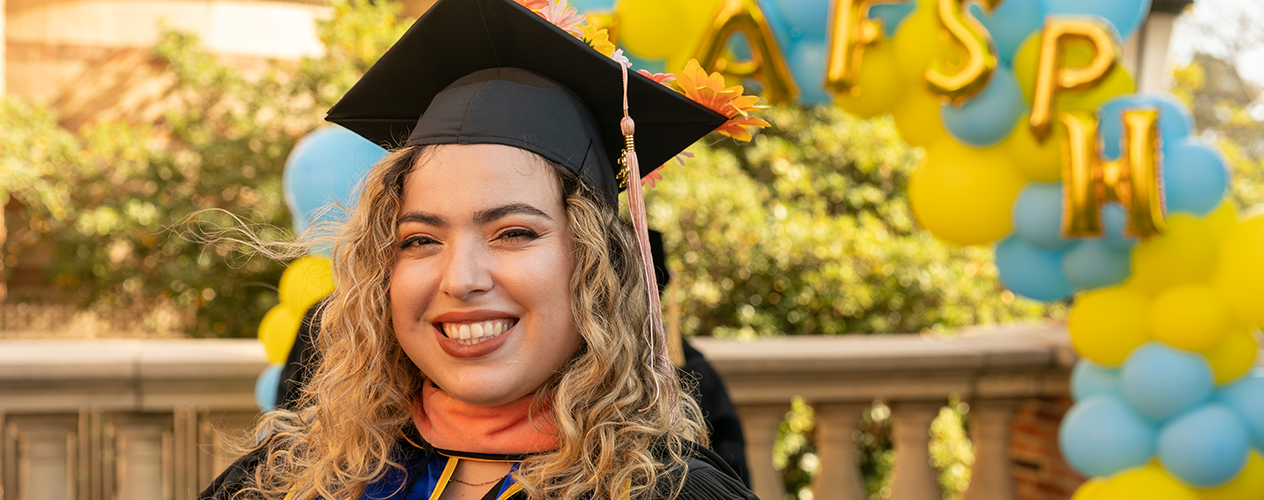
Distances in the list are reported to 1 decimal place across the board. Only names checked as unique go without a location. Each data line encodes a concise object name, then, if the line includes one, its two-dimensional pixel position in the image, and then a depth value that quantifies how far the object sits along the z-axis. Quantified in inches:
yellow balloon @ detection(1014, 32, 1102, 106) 108.9
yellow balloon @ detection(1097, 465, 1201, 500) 106.4
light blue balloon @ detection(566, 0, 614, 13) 117.4
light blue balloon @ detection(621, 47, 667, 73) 119.0
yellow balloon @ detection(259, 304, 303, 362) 109.4
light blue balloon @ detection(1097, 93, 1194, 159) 106.6
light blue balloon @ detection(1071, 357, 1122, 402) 112.0
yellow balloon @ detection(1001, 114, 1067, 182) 109.7
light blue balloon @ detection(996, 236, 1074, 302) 115.0
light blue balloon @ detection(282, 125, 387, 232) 110.3
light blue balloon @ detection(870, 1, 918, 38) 115.6
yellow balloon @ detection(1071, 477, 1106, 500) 110.5
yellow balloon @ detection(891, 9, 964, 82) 112.7
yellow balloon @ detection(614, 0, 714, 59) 113.8
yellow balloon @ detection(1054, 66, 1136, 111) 109.5
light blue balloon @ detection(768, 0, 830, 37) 115.6
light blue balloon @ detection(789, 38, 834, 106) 117.2
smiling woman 52.5
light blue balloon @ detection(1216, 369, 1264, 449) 106.4
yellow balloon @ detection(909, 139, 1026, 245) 114.3
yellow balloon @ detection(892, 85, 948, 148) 117.7
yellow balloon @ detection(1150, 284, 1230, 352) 105.0
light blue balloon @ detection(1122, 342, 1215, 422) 105.9
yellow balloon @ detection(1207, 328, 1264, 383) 108.0
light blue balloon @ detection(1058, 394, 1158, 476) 108.5
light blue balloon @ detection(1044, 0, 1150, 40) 109.7
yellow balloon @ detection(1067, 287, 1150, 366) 109.4
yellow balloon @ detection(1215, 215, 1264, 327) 103.0
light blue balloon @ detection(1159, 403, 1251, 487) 103.7
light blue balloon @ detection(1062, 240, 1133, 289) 109.7
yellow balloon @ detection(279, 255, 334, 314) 99.3
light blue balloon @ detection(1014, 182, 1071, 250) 110.0
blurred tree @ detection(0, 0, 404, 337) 289.6
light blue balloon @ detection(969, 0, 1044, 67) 112.3
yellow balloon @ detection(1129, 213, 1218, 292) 106.1
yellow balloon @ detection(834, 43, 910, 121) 115.8
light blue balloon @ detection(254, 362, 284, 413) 99.8
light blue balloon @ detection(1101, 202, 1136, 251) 105.7
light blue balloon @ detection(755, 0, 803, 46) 116.6
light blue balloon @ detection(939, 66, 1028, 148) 111.2
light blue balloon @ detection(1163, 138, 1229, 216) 105.7
